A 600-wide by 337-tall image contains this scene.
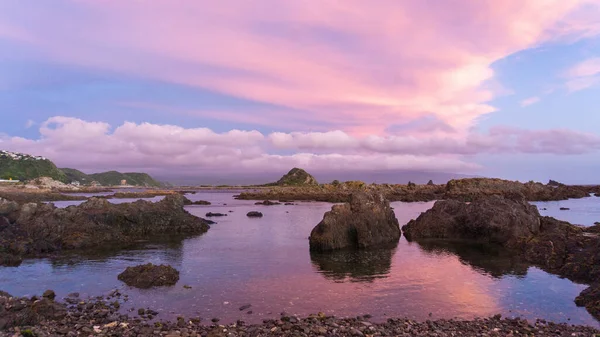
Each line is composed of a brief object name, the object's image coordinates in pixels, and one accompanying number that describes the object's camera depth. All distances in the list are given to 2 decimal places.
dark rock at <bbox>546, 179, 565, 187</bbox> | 162.32
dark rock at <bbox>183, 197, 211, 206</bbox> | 99.43
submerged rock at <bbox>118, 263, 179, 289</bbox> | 22.31
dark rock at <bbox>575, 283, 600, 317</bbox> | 18.22
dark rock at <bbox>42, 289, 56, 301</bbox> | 19.33
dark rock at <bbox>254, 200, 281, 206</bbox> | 102.21
